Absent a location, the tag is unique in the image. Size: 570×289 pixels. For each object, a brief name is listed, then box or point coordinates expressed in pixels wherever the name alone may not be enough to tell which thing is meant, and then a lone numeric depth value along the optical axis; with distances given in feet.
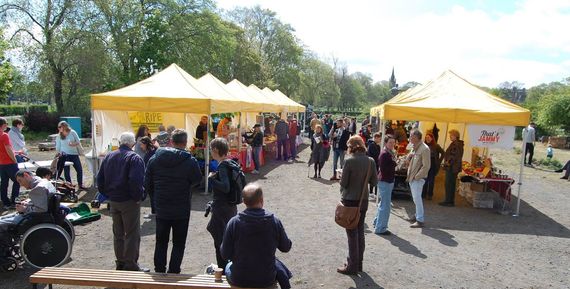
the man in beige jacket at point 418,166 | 21.12
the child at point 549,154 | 56.85
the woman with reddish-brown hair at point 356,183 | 14.88
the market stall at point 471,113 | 25.61
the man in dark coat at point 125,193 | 13.69
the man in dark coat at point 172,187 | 13.01
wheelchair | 14.55
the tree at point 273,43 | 152.76
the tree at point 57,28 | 76.23
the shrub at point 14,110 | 122.60
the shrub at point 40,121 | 70.54
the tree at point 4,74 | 51.47
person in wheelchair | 14.64
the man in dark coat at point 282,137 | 47.85
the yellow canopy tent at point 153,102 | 27.86
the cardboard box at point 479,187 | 28.55
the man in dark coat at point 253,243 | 9.27
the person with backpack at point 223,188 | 12.79
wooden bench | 11.21
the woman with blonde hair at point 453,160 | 26.76
